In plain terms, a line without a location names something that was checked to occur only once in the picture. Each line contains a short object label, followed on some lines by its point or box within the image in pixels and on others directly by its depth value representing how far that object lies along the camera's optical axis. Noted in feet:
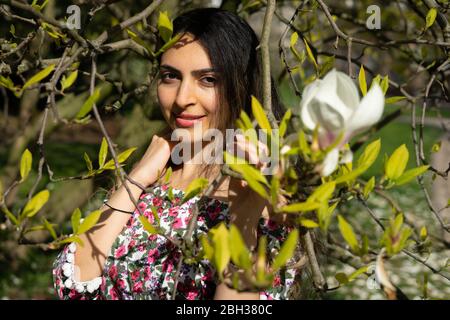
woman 5.04
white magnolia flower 3.81
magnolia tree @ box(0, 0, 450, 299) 3.85
